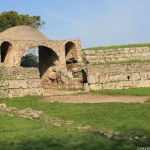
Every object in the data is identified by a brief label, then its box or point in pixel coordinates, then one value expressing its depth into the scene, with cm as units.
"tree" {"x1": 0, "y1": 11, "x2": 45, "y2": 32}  5131
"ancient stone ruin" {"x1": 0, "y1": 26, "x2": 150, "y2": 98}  2378
